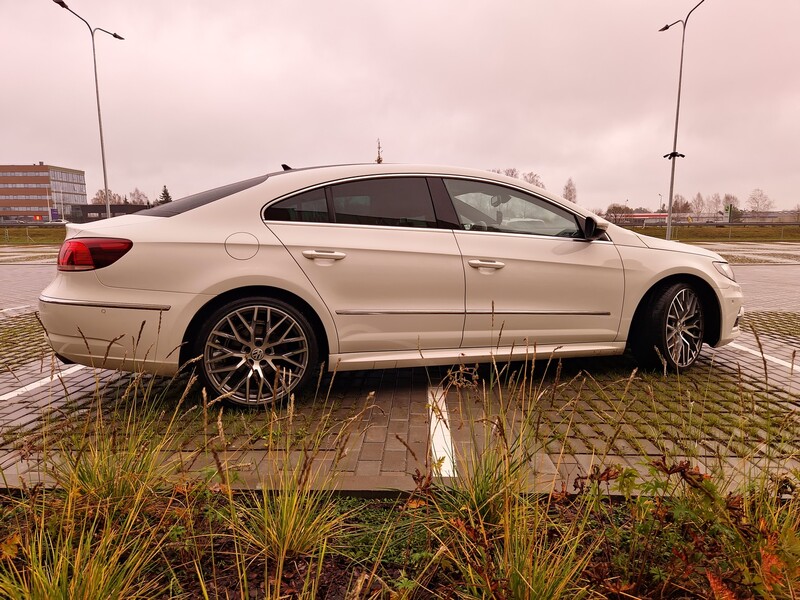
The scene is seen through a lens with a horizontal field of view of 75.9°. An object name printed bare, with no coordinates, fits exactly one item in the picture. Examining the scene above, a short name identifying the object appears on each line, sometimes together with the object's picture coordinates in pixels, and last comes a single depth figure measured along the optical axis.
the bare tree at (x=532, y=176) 51.03
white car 3.36
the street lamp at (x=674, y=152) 22.73
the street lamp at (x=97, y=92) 20.30
